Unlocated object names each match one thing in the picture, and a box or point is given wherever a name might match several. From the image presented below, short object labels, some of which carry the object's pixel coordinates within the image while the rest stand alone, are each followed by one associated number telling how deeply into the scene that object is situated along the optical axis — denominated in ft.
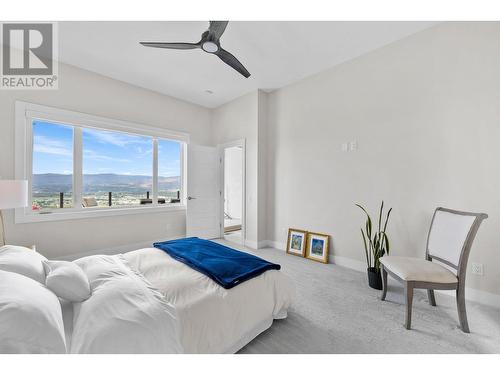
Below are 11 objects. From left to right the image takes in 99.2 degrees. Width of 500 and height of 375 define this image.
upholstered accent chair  5.64
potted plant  7.96
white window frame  9.28
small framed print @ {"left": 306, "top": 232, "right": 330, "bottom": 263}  10.74
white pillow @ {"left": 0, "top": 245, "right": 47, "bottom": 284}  3.92
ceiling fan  6.49
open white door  14.32
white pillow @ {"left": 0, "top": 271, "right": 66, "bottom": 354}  2.54
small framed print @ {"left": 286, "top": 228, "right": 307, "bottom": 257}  11.67
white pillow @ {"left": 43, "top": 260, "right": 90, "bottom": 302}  3.81
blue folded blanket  5.11
